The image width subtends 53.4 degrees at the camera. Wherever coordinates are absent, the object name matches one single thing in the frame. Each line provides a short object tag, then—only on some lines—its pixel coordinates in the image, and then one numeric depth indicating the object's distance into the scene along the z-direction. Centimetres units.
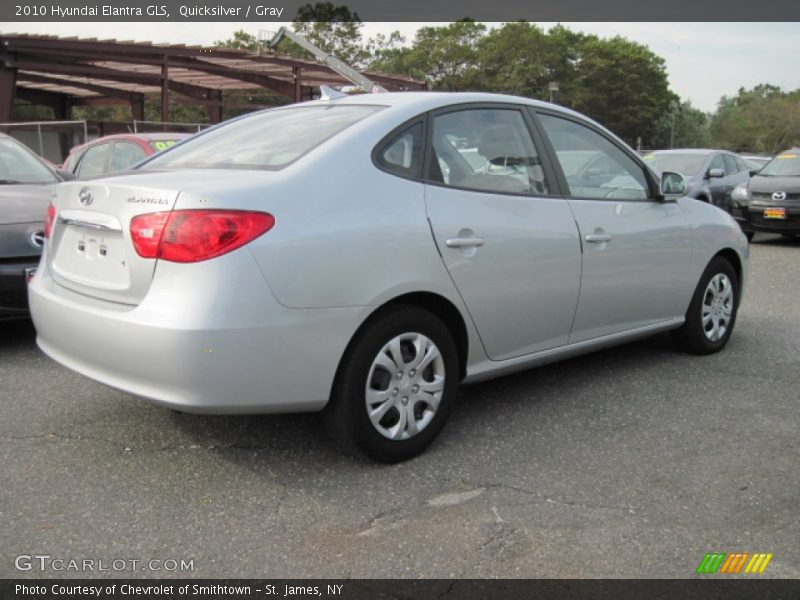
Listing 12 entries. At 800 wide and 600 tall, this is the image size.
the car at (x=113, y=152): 994
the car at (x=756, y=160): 1960
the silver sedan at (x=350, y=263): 296
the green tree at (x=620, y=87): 6994
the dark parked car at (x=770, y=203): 1189
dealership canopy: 2052
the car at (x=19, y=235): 494
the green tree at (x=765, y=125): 6194
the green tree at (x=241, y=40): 5526
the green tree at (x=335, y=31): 5644
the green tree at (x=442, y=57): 6488
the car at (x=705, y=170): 1252
